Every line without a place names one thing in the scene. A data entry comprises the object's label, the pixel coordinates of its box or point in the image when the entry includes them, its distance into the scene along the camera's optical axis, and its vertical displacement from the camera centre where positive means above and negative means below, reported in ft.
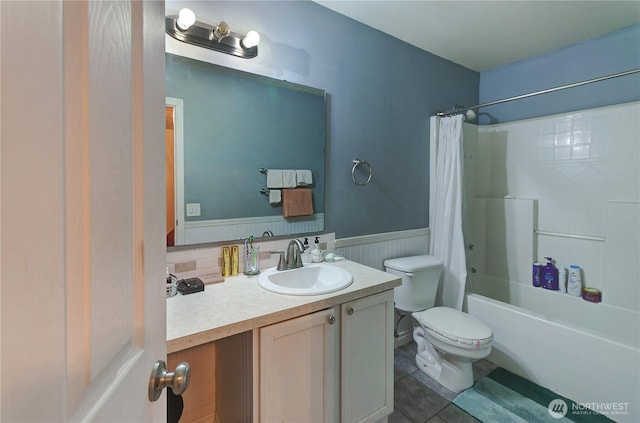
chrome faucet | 5.31 -0.85
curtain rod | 5.51 +2.60
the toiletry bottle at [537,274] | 8.00 -1.84
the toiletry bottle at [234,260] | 4.97 -0.91
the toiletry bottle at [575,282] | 7.32 -1.86
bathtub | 5.17 -2.81
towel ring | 6.61 +0.89
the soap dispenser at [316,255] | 5.73 -0.94
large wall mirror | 4.54 +1.08
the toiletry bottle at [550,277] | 7.76 -1.84
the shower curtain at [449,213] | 7.54 -0.13
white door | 0.83 -0.01
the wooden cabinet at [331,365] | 3.69 -2.25
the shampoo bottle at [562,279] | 7.62 -1.86
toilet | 5.65 -2.47
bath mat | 5.32 -3.83
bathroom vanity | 3.57 -2.04
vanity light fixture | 4.35 +2.77
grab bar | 7.18 -0.71
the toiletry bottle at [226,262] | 4.90 -0.93
